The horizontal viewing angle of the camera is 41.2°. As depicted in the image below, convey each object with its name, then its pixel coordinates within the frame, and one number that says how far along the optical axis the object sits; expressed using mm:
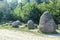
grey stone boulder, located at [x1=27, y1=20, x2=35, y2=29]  8923
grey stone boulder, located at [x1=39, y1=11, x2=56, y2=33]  7177
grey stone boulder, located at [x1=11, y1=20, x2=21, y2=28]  9559
